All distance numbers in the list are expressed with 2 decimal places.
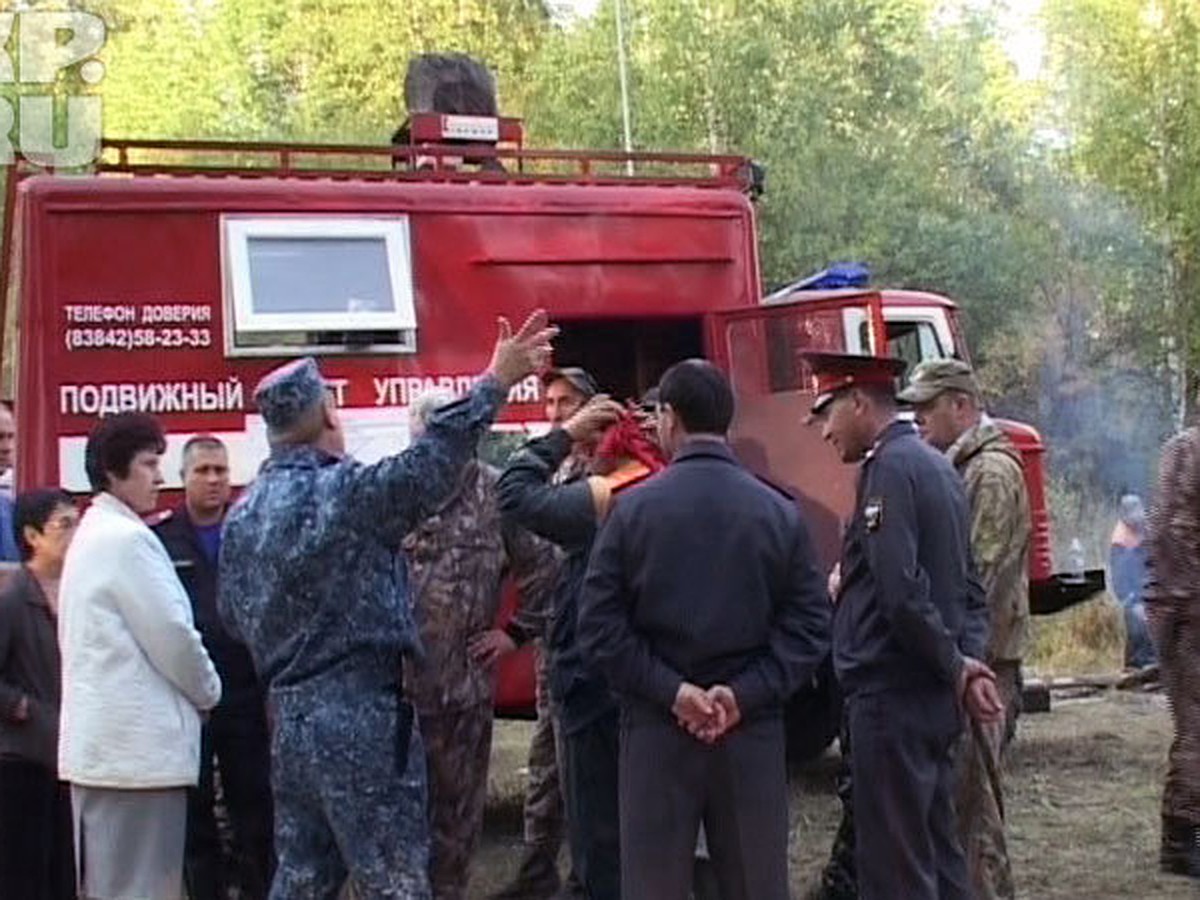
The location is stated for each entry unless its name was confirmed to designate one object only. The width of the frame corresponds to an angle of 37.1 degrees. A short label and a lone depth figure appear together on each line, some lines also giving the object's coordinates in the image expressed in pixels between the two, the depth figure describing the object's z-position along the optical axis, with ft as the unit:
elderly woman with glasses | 18.43
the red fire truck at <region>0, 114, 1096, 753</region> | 23.89
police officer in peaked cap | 16.51
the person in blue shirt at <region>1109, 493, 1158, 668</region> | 42.88
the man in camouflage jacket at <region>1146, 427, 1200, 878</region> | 16.05
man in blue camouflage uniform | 14.58
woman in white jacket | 16.02
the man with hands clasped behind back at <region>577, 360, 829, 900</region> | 15.19
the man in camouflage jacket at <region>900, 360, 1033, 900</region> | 19.76
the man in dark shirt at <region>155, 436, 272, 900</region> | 20.20
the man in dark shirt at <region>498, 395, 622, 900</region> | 18.19
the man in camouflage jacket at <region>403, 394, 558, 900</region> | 18.60
